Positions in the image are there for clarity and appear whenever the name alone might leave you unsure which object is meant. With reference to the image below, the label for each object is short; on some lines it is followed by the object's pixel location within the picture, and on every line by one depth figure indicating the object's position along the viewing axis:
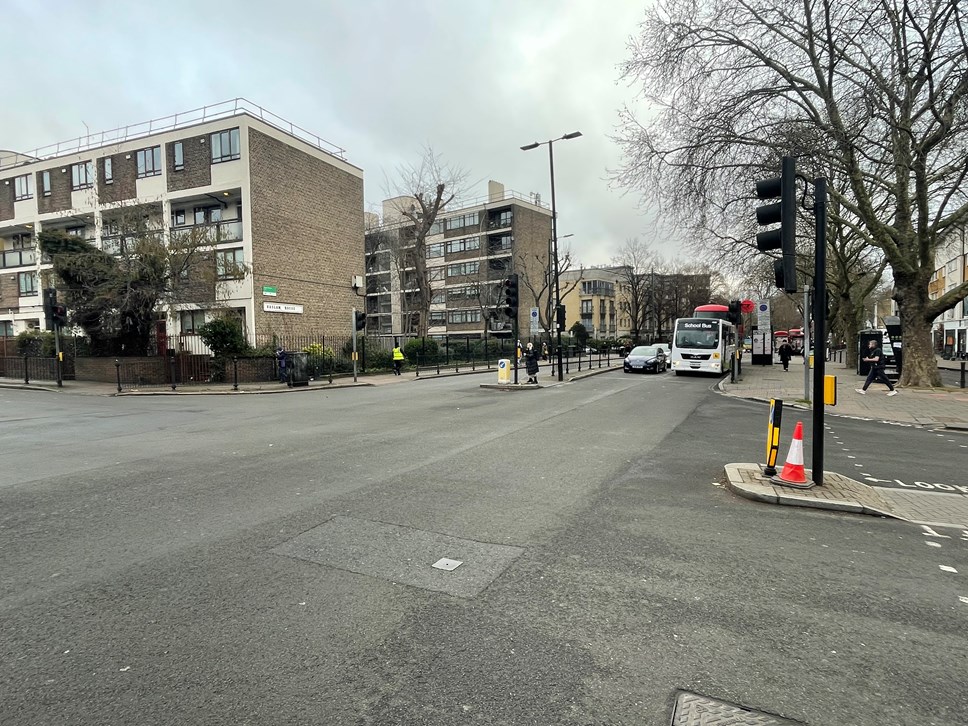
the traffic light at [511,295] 19.89
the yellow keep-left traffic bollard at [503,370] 20.47
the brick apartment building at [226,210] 29.92
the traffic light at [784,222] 6.38
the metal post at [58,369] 23.75
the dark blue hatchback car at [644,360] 28.59
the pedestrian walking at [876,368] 17.34
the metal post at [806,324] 13.66
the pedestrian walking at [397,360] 28.69
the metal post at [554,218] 24.91
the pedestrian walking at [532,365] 21.45
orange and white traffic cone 6.15
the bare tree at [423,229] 37.34
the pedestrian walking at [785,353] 30.27
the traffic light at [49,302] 22.86
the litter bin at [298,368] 22.56
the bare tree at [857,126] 15.51
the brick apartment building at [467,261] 61.12
